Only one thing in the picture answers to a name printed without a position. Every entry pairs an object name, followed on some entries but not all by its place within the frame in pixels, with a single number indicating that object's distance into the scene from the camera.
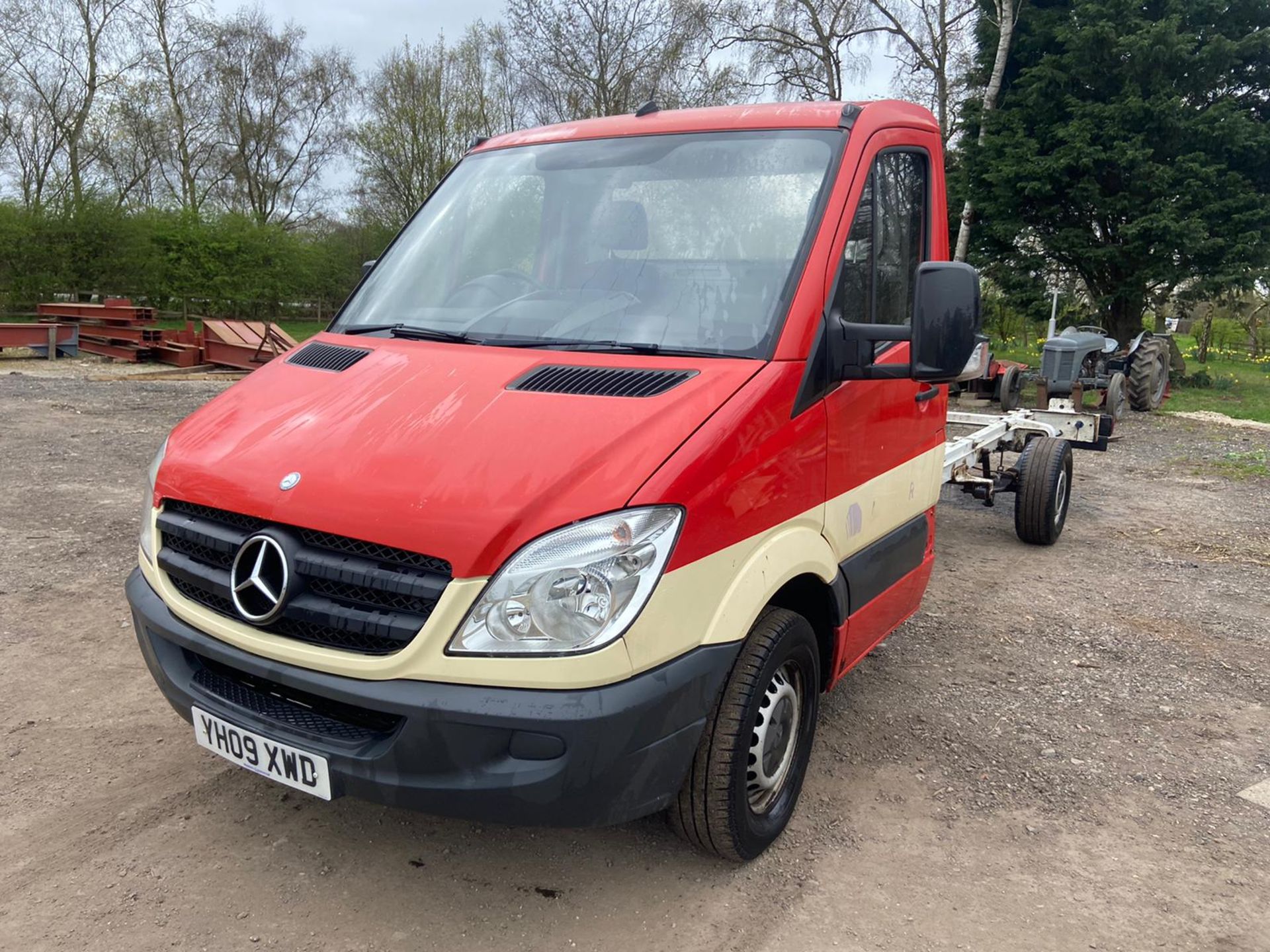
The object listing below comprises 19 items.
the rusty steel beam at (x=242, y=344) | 16.39
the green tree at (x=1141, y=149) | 15.00
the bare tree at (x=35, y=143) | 27.81
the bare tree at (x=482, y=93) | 28.33
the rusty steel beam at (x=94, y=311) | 18.56
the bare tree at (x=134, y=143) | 28.41
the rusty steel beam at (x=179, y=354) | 16.89
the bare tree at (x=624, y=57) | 24.02
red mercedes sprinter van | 2.25
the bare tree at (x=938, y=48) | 22.94
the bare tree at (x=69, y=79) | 26.95
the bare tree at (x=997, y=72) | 16.98
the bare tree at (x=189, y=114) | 28.94
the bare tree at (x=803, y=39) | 23.98
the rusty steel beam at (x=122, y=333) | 17.23
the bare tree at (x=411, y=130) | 28.92
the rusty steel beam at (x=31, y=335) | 16.48
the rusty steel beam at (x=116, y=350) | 17.17
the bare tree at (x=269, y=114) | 31.55
